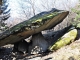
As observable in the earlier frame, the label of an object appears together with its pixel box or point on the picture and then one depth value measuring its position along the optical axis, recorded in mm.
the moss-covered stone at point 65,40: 7283
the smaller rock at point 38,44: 7992
